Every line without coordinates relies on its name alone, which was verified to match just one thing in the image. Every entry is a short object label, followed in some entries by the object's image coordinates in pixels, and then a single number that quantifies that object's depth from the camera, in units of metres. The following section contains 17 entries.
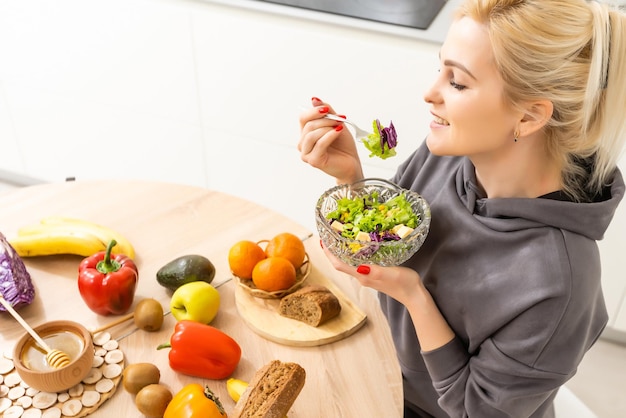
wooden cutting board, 1.39
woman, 1.11
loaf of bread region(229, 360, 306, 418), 1.15
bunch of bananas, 1.53
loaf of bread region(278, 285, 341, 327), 1.40
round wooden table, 1.30
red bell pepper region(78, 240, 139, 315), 1.38
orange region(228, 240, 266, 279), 1.47
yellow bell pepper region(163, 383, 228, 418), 1.17
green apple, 1.39
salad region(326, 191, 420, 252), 1.27
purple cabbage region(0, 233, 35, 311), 1.39
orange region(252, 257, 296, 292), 1.44
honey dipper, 1.23
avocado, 1.47
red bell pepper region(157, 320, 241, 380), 1.29
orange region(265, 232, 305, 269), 1.49
